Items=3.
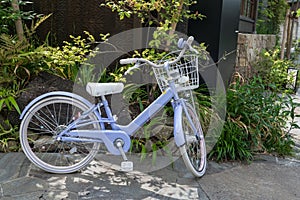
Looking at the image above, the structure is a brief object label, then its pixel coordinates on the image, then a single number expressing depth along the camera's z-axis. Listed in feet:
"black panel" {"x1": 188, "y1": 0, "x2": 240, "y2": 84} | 11.51
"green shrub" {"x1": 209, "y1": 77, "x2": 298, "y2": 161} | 9.47
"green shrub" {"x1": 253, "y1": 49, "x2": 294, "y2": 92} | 13.31
